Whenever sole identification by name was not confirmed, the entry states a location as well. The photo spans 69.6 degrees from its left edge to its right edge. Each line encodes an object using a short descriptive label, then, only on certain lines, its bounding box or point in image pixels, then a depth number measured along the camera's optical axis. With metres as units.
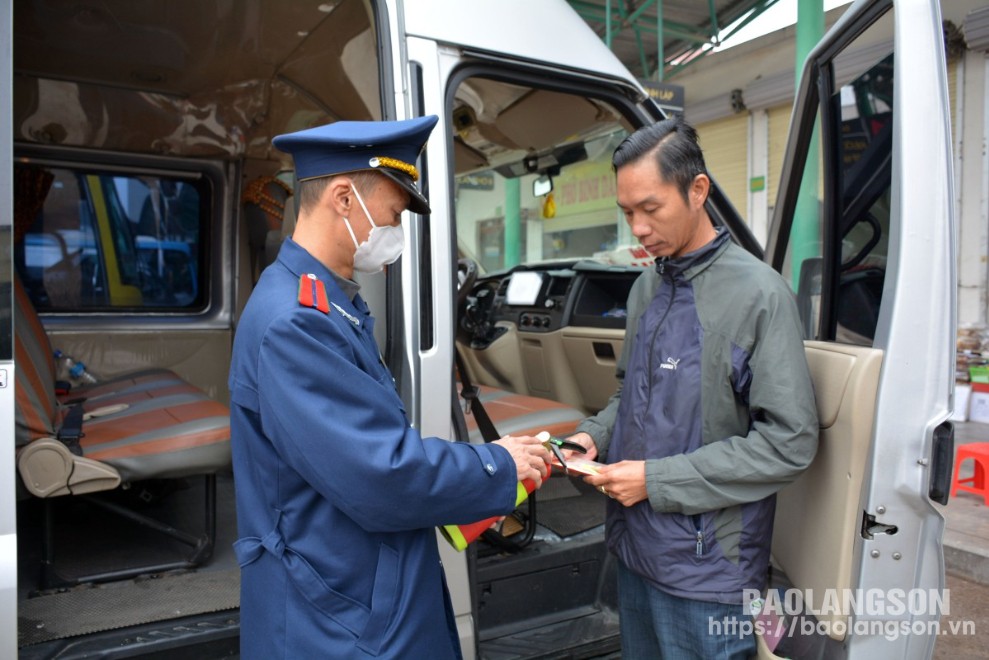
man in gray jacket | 1.58
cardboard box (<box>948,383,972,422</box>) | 7.30
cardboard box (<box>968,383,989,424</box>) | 7.12
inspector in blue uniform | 1.26
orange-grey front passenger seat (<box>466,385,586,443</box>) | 3.01
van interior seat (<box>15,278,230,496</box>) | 2.54
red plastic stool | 4.59
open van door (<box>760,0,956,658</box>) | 1.62
